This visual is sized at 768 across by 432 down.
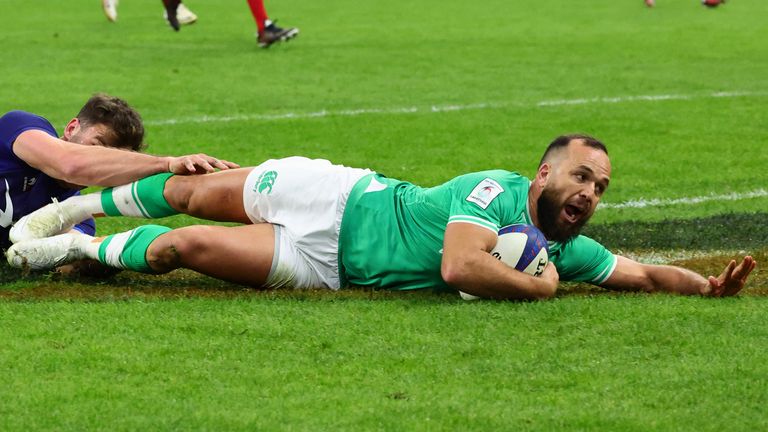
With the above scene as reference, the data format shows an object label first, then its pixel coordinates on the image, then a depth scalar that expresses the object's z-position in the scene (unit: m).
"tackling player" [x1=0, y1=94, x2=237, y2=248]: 13.21
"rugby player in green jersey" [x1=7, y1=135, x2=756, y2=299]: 12.01
